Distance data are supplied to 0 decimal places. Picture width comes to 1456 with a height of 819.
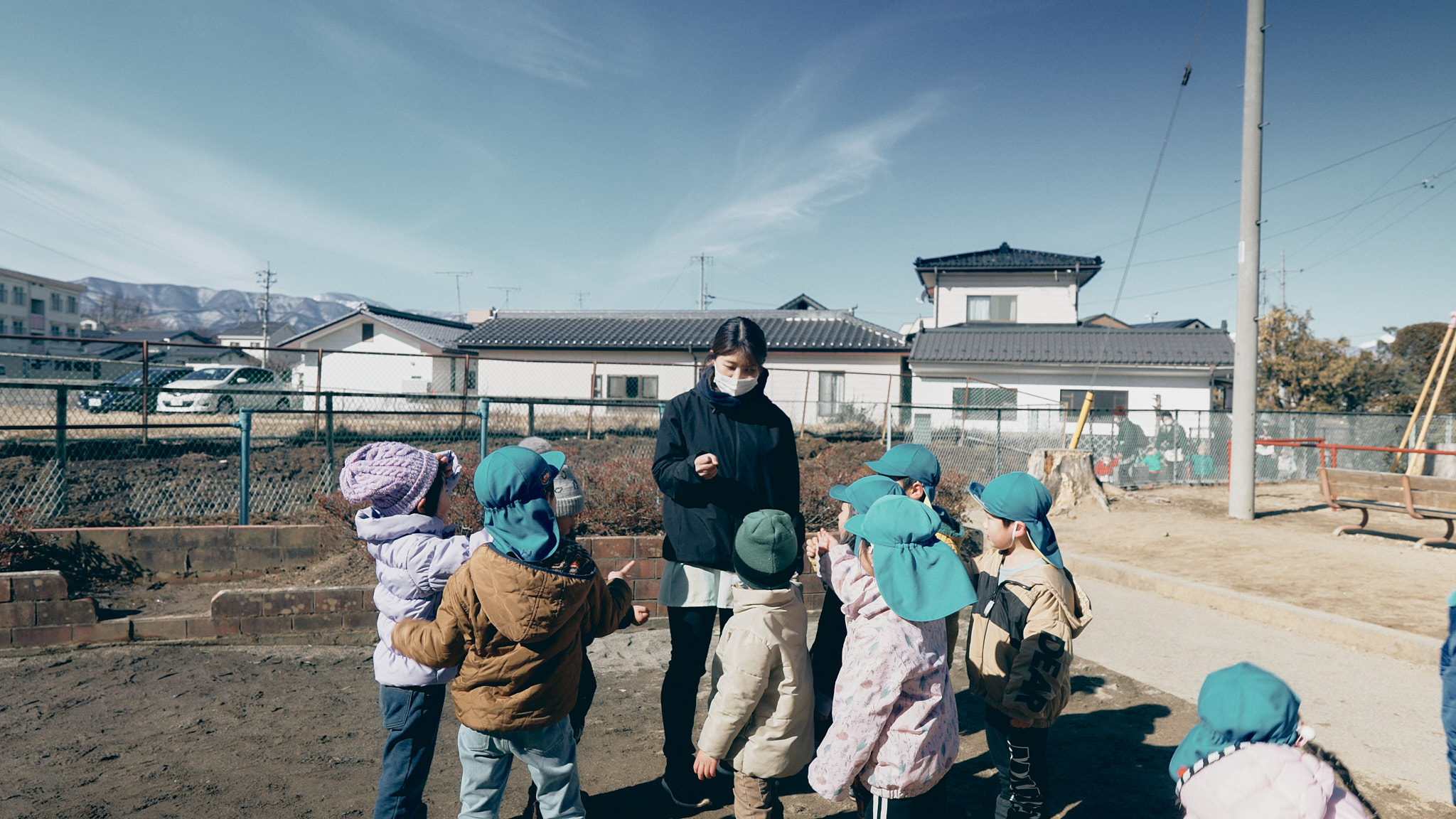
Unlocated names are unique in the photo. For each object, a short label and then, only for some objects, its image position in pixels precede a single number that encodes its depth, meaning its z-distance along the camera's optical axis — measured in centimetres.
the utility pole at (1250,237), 958
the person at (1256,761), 138
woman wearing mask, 273
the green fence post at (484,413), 694
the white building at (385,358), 2414
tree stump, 1010
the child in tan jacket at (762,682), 228
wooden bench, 737
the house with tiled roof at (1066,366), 2127
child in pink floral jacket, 204
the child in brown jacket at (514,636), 200
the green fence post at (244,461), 584
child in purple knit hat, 226
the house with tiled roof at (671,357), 2216
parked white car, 1374
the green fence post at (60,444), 636
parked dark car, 1137
